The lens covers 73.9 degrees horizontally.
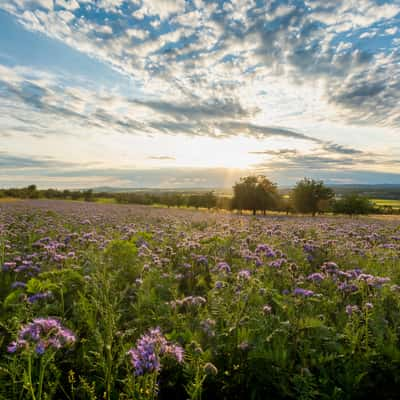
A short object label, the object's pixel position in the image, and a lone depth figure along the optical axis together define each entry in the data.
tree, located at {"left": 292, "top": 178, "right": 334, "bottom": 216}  49.78
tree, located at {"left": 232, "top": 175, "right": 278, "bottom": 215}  50.03
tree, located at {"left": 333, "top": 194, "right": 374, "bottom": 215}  50.06
